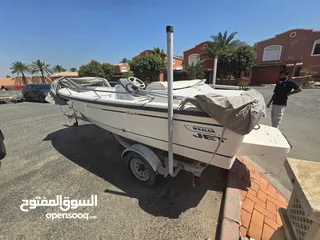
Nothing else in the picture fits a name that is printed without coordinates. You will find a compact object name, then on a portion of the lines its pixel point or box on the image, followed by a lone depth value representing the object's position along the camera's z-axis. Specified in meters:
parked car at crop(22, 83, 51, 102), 10.38
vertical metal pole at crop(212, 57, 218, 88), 2.87
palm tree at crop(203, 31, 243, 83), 19.48
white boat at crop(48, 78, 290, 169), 1.83
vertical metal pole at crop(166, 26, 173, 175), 1.65
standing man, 3.34
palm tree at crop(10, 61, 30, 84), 37.25
